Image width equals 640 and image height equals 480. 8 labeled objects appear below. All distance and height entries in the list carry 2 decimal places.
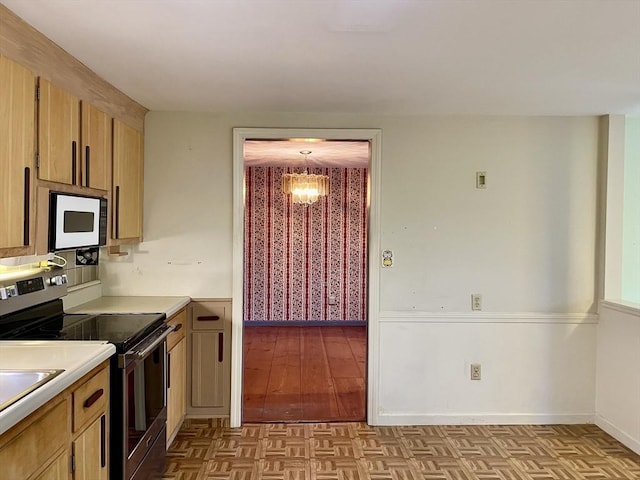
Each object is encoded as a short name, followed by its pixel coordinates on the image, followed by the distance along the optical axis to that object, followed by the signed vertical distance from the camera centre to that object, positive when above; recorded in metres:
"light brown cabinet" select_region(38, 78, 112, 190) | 1.91 +0.43
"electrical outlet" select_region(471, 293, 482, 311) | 3.19 -0.41
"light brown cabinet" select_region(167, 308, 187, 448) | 2.75 -0.88
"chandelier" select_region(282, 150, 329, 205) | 5.00 +0.55
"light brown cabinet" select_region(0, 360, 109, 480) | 1.29 -0.67
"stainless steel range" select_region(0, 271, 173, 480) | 1.97 -0.53
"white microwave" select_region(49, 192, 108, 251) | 1.96 +0.06
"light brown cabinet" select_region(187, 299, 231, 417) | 3.18 -0.84
